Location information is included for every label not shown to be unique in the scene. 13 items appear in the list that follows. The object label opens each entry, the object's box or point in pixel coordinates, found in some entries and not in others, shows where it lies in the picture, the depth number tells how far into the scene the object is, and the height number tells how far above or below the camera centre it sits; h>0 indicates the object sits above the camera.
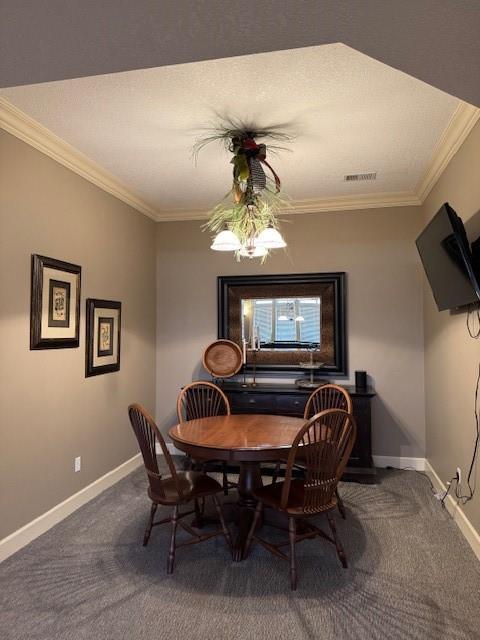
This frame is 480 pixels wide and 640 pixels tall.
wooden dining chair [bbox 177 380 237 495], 3.94 -0.56
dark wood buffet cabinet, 4.08 -0.62
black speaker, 4.36 -0.40
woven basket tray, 4.63 -0.20
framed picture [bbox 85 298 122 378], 3.67 +0.03
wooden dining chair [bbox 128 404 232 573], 2.55 -0.92
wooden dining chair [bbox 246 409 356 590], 2.43 -0.80
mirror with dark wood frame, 4.62 +0.23
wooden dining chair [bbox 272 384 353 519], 3.68 -0.52
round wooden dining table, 2.56 -0.61
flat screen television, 2.36 +0.47
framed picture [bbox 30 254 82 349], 3.00 +0.26
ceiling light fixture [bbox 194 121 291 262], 2.96 +0.99
